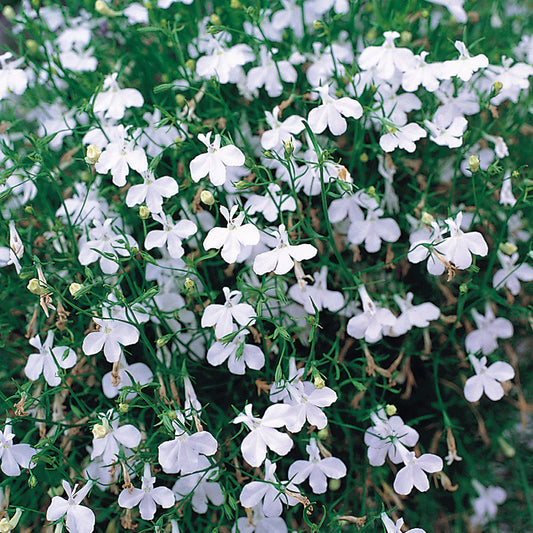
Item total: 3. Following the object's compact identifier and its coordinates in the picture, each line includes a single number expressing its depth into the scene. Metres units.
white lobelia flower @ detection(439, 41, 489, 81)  0.28
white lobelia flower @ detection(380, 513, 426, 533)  0.25
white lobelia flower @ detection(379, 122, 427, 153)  0.27
